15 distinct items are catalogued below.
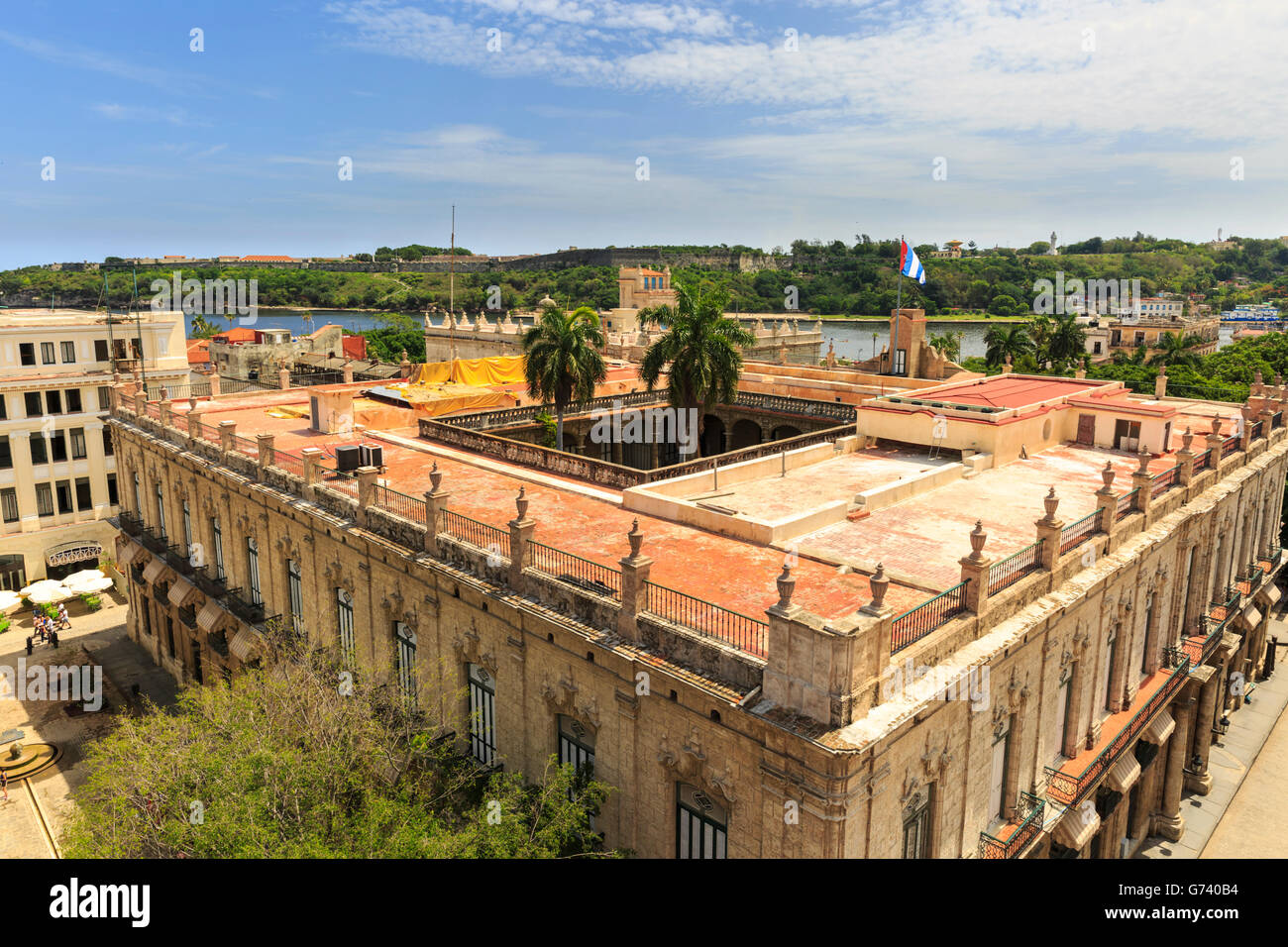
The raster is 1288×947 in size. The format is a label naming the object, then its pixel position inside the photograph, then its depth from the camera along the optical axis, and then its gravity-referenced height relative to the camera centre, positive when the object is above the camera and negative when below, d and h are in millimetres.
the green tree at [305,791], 13602 -7880
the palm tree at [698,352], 32312 -1279
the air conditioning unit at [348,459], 24391 -3915
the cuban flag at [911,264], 38750 +2304
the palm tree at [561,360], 32562 -1585
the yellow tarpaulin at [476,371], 40188 -2564
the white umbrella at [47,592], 38622 -12161
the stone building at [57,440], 46656 -6731
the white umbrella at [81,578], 40406 -12013
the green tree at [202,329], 112050 -1875
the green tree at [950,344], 74638 -2485
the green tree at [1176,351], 83062 -3403
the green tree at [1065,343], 73438 -2034
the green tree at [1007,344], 70188 -2064
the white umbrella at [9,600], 37750 -12214
